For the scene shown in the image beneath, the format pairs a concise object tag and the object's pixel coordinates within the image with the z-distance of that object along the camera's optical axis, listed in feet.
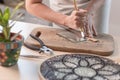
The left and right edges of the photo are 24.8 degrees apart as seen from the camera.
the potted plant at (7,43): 3.52
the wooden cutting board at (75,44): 4.23
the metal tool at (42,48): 4.14
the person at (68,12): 4.73
